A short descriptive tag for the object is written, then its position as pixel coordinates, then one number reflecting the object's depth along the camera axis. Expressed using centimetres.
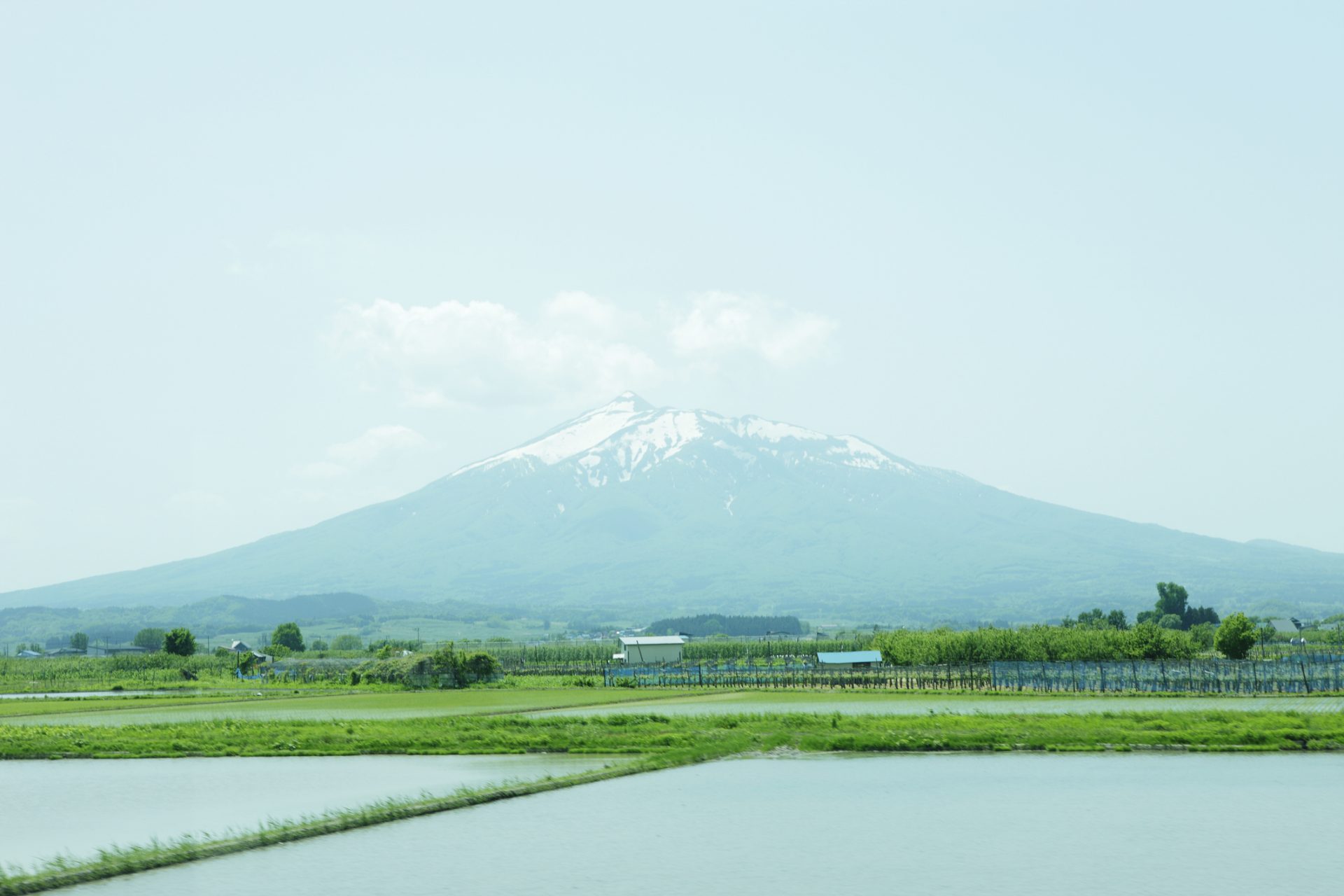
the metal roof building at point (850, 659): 8712
